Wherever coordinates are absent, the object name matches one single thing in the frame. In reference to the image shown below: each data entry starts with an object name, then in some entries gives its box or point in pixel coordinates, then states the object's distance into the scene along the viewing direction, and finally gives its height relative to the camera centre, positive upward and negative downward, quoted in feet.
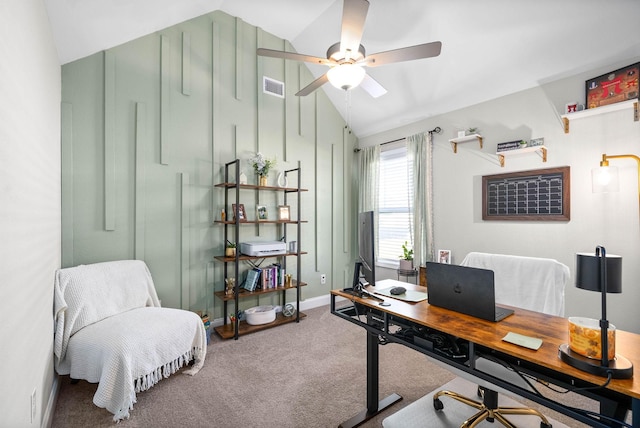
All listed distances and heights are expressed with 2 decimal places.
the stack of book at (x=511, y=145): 9.59 +2.32
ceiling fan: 6.19 +3.71
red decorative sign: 7.75 +3.53
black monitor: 5.90 -0.69
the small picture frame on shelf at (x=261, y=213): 12.25 +0.08
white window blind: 13.66 +0.50
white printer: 11.25 -1.31
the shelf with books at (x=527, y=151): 9.36 +2.10
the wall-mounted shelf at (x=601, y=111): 7.79 +2.92
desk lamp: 3.17 -0.88
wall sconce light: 7.66 +1.03
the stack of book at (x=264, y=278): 11.55 -2.57
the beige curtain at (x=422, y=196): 12.50 +0.79
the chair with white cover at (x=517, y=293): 5.60 -1.66
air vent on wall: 12.79 +5.72
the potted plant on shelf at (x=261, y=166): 11.92 +2.02
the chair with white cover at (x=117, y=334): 6.40 -2.91
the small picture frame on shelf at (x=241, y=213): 11.39 +0.08
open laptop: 4.69 -1.31
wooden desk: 3.22 -1.79
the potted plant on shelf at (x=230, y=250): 11.10 -1.34
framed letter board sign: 9.17 +0.64
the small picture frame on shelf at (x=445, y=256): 11.87 -1.70
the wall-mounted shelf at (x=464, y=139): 10.82 +2.88
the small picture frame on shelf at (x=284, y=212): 12.52 +0.10
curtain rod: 12.30 +3.58
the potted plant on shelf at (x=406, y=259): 12.66 -1.96
